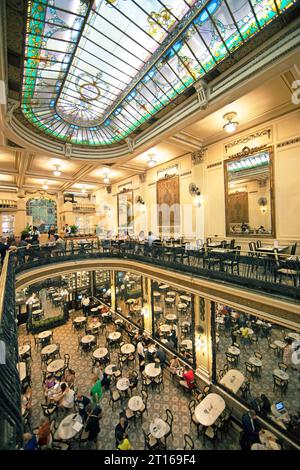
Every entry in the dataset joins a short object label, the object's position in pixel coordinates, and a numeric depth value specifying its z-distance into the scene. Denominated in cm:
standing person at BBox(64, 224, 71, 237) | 1318
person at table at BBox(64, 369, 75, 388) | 656
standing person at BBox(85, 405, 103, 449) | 491
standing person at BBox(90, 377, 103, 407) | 592
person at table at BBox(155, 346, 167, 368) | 747
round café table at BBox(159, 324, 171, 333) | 928
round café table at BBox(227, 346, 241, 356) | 745
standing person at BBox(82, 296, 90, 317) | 1261
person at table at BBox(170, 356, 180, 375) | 701
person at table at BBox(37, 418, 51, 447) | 450
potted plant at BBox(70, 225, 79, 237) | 1344
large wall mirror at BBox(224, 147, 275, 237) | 708
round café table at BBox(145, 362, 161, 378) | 668
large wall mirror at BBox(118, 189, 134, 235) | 1427
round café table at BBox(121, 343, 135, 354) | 799
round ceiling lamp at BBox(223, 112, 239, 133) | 608
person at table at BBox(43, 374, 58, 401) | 625
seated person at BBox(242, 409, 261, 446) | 457
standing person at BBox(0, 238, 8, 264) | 680
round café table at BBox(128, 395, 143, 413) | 562
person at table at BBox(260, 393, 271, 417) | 536
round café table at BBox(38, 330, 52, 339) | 928
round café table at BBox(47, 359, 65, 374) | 722
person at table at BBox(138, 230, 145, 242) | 1202
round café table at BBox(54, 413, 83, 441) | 487
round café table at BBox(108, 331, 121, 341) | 909
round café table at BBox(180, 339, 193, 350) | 836
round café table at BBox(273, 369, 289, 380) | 622
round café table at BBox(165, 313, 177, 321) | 1016
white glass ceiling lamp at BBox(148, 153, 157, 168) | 925
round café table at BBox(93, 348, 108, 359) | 785
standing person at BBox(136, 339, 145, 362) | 761
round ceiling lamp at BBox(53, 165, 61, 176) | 1047
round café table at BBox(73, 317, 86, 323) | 1072
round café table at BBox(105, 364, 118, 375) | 715
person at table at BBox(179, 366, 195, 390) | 647
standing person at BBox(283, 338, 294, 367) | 709
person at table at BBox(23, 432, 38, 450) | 382
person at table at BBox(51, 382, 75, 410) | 582
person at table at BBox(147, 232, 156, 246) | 899
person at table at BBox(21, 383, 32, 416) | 549
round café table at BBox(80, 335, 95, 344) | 893
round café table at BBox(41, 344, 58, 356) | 820
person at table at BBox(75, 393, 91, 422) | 547
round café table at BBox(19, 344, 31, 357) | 797
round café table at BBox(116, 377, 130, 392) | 630
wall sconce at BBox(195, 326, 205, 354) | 697
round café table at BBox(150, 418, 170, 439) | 485
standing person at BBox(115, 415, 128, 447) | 471
